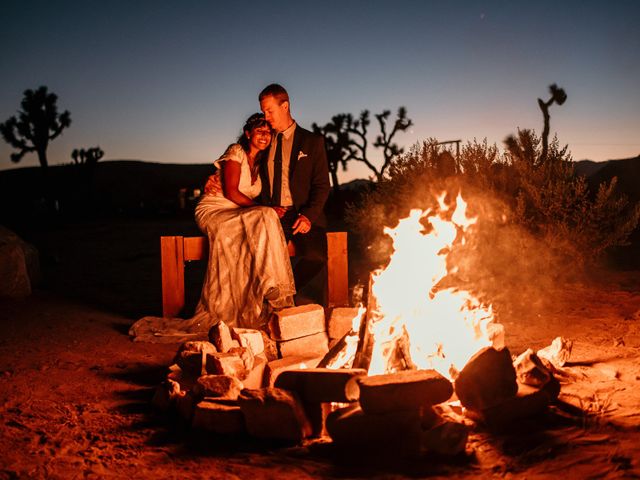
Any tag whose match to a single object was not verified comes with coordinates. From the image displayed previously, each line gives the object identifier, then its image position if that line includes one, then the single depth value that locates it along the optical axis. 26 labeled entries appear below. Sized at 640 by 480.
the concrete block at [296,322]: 5.01
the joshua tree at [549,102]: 22.45
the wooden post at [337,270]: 6.50
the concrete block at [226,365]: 4.05
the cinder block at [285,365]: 4.30
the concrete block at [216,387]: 3.72
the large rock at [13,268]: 7.26
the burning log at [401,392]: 3.18
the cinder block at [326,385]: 3.45
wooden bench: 6.31
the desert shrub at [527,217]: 8.27
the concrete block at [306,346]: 5.06
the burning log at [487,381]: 3.40
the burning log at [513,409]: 3.35
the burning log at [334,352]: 4.32
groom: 6.19
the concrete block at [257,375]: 4.11
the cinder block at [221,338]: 4.54
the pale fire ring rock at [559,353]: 4.36
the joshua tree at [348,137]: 34.00
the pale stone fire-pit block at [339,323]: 5.38
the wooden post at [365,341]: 4.09
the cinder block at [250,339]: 4.71
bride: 5.80
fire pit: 3.20
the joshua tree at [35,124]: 35.28
